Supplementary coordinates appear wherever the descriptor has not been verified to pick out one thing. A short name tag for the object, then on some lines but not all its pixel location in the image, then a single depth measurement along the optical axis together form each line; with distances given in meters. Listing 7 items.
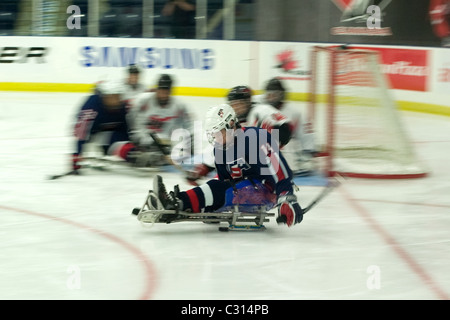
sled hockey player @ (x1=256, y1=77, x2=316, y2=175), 13.89
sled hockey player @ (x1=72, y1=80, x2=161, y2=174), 13.96
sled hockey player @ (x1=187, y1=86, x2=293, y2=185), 12.08
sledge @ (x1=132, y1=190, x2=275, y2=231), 9.99
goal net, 14.15
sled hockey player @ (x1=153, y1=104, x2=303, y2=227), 9.78
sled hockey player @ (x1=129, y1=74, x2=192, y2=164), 15.02
